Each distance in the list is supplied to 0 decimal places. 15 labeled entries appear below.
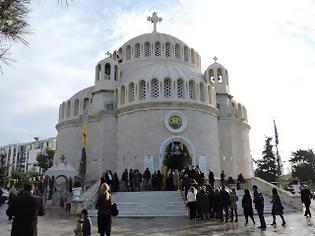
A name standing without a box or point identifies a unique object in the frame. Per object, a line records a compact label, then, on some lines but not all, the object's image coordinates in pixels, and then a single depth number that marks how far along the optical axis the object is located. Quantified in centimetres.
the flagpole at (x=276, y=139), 2506
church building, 2039
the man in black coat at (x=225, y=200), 1018
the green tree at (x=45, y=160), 4000
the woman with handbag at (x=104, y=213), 572
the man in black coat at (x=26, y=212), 404
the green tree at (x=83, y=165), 2274
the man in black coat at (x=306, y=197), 1053
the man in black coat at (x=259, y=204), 831
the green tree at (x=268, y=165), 3249
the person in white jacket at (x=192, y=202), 1080
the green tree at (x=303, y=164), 3604
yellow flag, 2308
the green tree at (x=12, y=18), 407
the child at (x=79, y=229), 570
